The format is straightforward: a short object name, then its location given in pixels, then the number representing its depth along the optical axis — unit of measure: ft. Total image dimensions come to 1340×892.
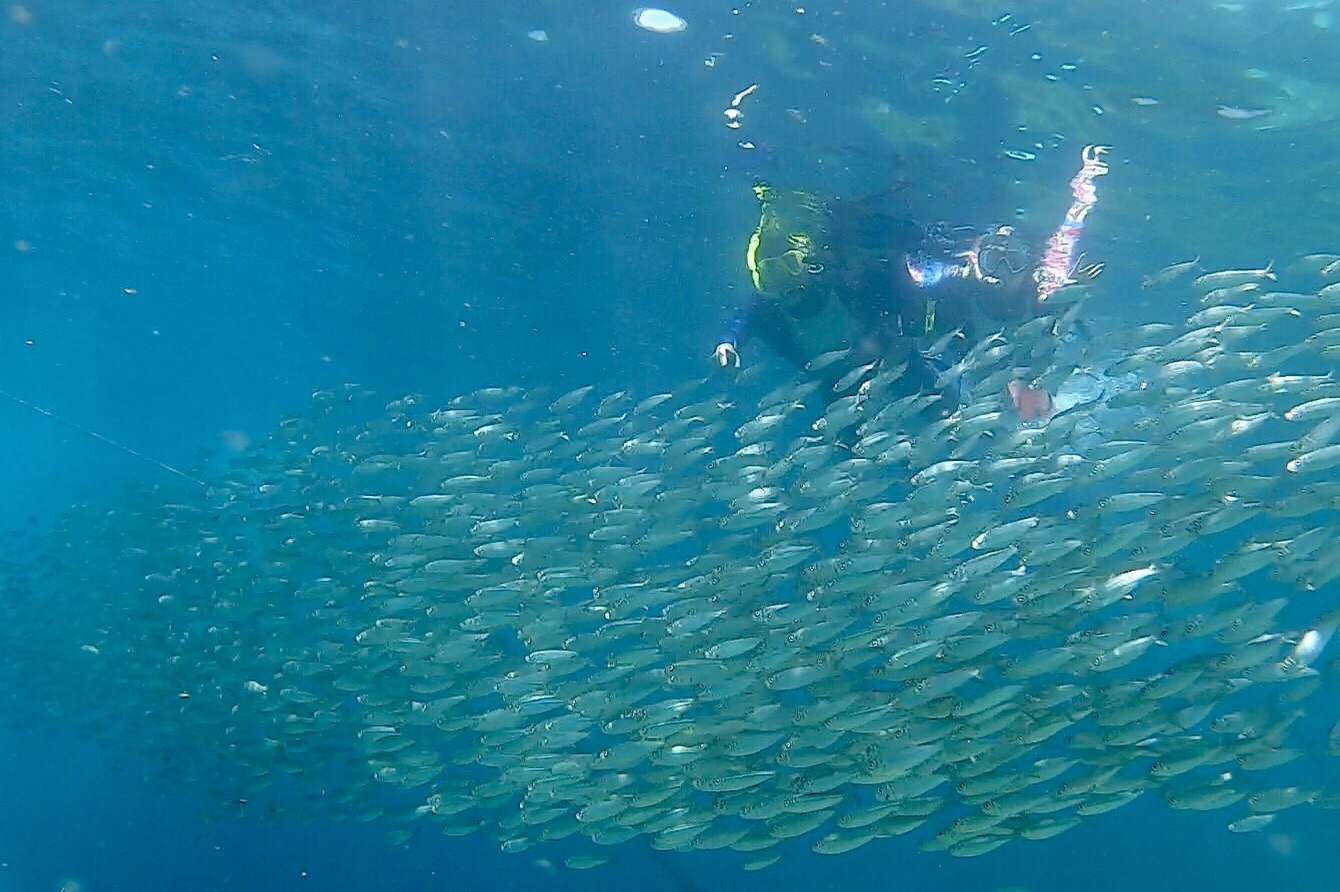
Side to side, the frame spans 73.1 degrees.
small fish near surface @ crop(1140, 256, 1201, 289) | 23.44
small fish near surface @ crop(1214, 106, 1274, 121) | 35.96
